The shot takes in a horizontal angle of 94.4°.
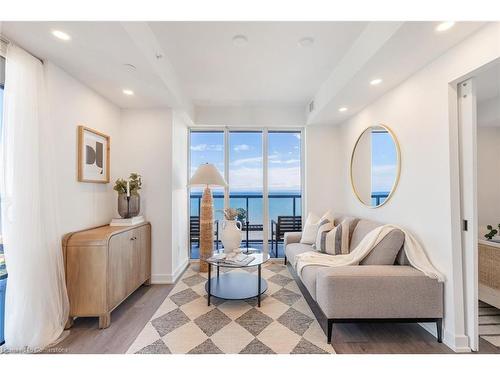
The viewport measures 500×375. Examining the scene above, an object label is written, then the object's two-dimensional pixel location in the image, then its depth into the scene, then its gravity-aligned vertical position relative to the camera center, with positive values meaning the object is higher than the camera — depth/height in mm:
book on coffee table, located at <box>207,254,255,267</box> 2389 -744
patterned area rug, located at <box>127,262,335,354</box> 1765 -1204
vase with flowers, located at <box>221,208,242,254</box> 2742 -531
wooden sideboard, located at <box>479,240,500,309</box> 2158 -798
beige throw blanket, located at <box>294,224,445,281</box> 1900 -608
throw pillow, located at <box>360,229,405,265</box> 2070 -520
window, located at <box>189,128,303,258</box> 4047 +319
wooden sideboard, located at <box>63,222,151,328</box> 2021 -739
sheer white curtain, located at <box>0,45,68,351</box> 1666 -167
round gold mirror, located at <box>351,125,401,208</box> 2463 +293
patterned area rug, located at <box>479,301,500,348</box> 1829 -1168
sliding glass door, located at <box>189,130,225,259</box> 4055 +655
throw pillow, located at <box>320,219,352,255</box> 2721 -601
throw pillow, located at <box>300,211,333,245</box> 3243 -537
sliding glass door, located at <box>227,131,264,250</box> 4051 +336
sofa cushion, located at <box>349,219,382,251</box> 2561 -460
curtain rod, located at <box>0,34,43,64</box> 1608 +1063
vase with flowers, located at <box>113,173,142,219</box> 2748 -92
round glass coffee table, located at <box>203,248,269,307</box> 2396 -1092
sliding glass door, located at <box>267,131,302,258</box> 4062 +143
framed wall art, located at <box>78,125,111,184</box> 2334 +379
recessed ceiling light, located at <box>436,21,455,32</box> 1427 +1028
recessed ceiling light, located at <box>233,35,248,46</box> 2062 +1361
